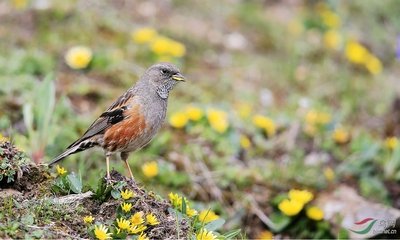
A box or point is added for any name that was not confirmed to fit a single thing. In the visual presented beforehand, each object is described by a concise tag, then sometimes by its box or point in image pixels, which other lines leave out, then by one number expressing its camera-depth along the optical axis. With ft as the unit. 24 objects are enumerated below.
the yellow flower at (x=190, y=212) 31.12
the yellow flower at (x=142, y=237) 27.20
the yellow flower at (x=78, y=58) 54.29
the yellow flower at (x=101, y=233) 26.66
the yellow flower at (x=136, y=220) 27.99
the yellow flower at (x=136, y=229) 27.50
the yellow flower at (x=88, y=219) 27.73
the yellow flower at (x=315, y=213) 42.07
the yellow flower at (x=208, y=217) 32.13
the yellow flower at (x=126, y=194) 29.35
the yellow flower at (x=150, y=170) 43.60
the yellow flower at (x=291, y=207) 42.00
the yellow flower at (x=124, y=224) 27.43
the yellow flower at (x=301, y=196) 42.29
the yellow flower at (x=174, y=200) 31.78
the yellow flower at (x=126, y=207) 28.71
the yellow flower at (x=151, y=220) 28.66
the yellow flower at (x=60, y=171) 31.27
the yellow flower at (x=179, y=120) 49.67
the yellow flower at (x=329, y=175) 48.11
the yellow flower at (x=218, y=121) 48.83
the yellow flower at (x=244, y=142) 49.88
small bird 35.96
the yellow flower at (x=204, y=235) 28.32
